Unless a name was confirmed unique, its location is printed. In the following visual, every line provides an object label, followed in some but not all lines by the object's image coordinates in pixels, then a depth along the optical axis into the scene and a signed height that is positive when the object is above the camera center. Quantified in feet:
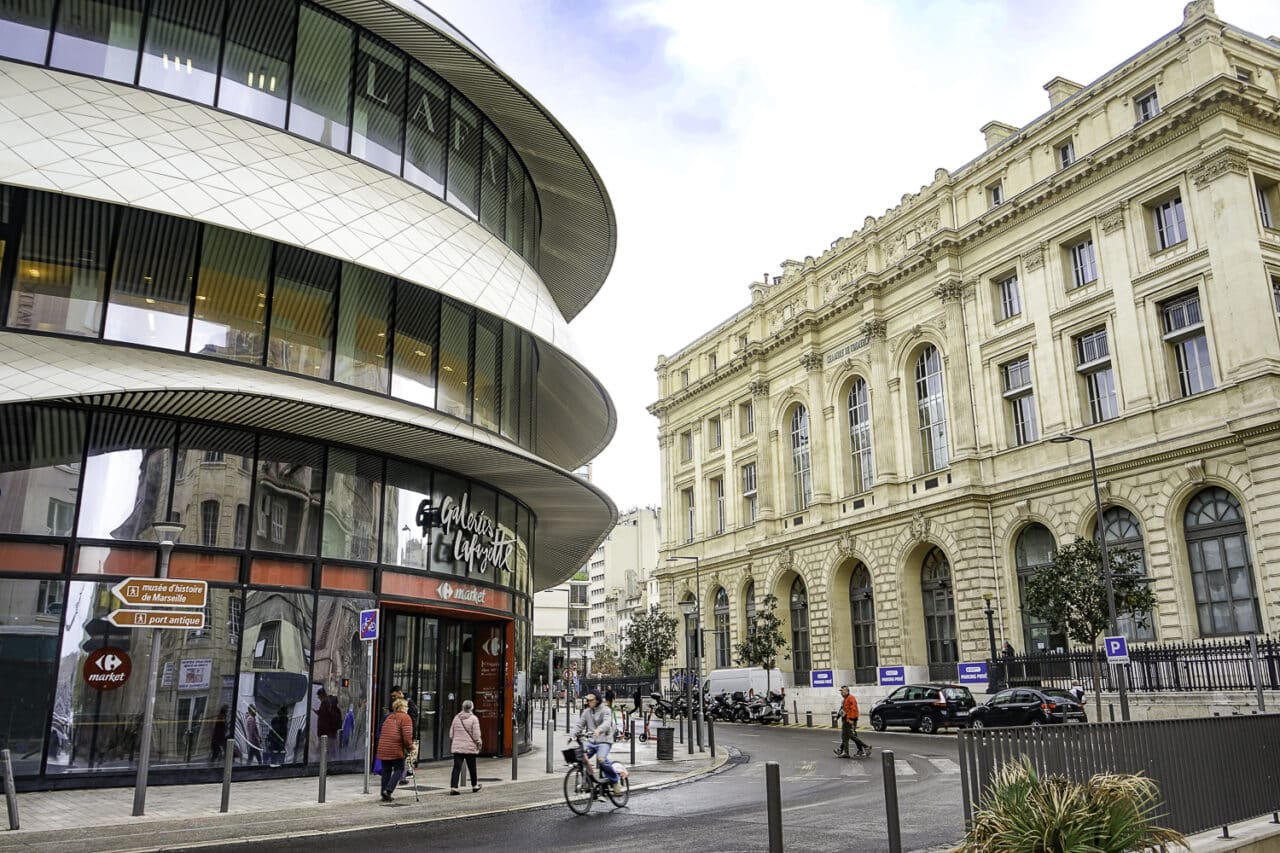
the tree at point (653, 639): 224.33 +5.23
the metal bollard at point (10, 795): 41.09 -5.14
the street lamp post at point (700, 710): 95.53 -5.65
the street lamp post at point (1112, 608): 89.10 +4.52
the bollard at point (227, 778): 46.60 -5.16
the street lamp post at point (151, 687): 45.27 -0.82
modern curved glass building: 56.13 +19.13
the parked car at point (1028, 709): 98.02 -5.42
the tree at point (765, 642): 180.86 +3.33
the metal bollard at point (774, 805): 26.32 -4.02
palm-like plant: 23.26 -3.94
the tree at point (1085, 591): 108.78 +7.23
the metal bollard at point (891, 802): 25.99 -3.93
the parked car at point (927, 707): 114.21 -5.91
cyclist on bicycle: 51.67 -3.71
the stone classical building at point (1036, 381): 117.39 +41.60
